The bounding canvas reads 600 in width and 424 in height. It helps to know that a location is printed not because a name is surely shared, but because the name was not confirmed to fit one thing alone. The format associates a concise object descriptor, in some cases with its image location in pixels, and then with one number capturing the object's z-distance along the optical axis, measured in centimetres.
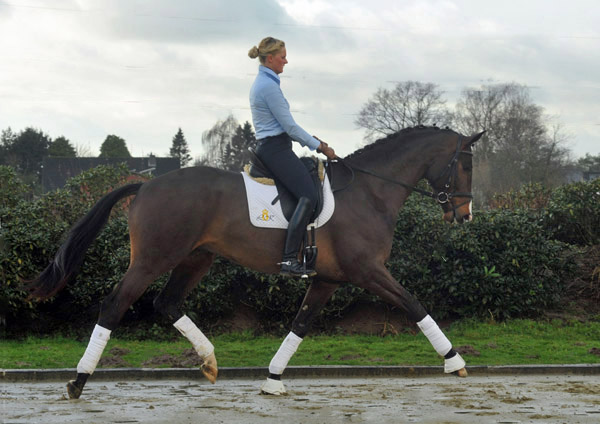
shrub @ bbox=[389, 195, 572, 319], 1139
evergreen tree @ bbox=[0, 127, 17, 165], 6894
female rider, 737
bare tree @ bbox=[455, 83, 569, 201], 5371
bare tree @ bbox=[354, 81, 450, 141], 5812
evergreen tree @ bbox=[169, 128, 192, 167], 10094
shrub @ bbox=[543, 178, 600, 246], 1340
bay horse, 733
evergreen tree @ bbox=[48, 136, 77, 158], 6912
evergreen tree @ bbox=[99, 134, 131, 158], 7409
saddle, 752
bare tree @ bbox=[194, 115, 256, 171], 7838
